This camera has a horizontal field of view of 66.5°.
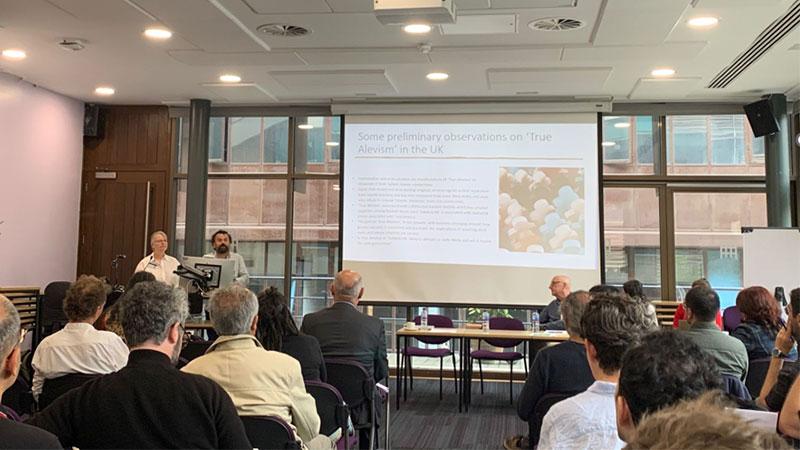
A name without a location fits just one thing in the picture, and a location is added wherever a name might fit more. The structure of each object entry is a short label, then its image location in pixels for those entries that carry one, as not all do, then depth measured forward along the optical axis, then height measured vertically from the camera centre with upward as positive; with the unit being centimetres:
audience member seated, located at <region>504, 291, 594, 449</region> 277 -51
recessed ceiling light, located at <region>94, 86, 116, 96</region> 712 +190
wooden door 790 +44
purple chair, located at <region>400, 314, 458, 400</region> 640 -102
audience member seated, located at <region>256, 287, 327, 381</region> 319 -44
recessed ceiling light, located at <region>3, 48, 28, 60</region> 579 +189
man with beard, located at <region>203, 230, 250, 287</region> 668 +4
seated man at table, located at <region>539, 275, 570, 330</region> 613 -50
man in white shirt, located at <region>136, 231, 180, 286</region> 650 -11
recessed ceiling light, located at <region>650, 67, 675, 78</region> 608 +189
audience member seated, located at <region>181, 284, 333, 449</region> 231 -45
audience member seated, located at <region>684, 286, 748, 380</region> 322 -40
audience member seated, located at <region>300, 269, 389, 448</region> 382 -51
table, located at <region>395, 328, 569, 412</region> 582 -76
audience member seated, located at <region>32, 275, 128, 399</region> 289 -46
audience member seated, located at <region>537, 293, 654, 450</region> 171 -36
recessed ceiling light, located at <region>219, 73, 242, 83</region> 654 +190
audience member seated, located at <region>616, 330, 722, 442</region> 124 -24
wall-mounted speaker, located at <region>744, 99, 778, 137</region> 676 +160
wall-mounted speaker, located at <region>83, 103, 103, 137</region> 787 +169
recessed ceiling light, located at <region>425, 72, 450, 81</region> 638 +190
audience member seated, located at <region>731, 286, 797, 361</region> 376 -38
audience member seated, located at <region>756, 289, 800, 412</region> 270 -40
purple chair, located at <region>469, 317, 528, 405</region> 626 -100
